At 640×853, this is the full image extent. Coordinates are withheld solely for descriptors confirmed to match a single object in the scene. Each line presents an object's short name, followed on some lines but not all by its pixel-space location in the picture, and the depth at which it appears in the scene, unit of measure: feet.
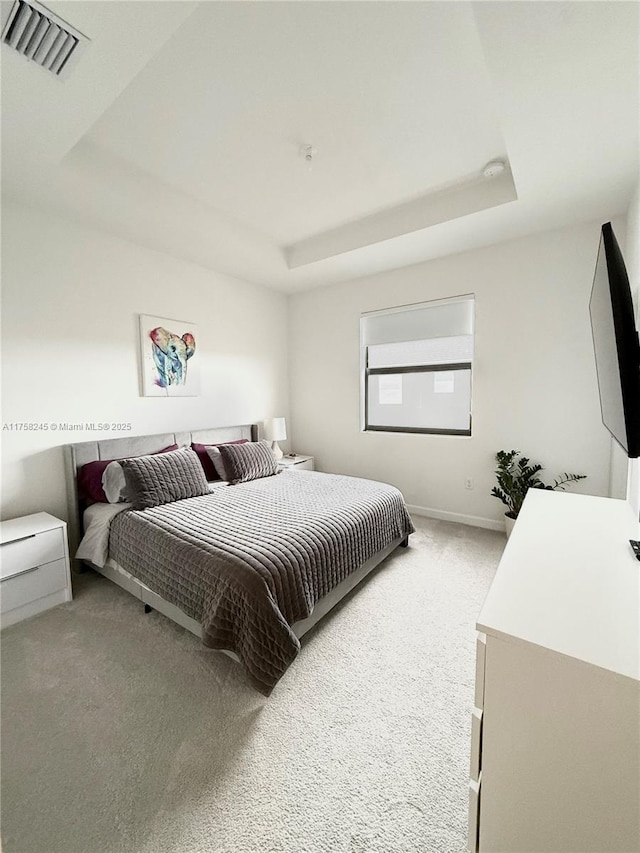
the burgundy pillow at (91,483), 8.25
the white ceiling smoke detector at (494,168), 7.29
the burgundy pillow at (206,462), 10.37
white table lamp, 13.26
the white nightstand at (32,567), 6.56
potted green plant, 9.55
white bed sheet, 7.63
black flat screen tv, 3.47
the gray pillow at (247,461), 10.27
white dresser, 2.29
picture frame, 10.05
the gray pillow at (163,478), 7.91
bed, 5.18
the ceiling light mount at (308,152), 6.88
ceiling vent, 3.95
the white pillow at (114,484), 8.12
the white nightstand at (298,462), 13.03
